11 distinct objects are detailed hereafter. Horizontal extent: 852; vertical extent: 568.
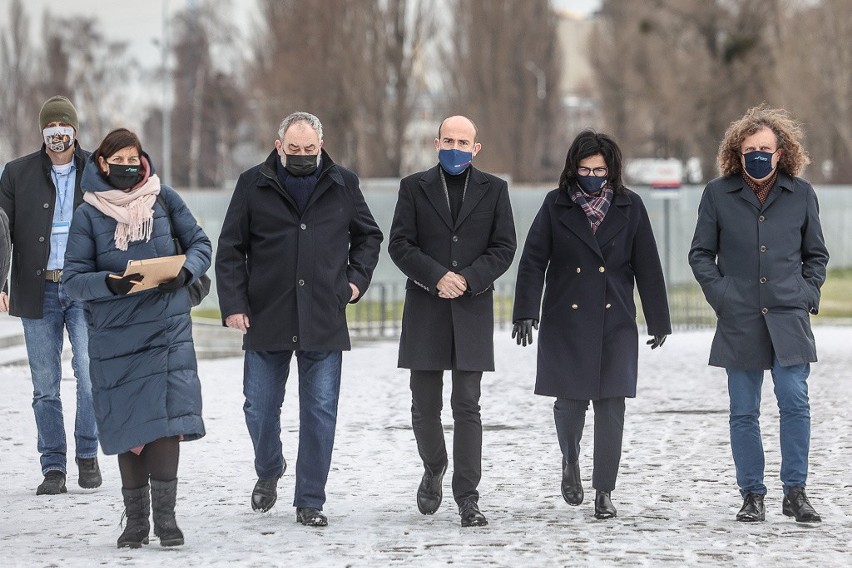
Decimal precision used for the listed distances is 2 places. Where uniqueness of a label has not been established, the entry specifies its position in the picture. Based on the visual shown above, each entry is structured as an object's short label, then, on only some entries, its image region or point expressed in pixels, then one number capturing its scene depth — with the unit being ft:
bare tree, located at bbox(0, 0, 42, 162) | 466.29
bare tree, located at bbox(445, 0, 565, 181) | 339.98
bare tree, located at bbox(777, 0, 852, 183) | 316.40
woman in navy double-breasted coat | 51.70
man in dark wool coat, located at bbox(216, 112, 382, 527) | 50.03
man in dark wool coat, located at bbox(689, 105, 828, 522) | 50.24
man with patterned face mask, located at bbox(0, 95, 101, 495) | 56.24
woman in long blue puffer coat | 45.93
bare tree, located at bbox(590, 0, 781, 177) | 336.49
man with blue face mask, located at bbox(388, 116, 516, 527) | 50.85
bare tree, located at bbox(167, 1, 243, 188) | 460.96
